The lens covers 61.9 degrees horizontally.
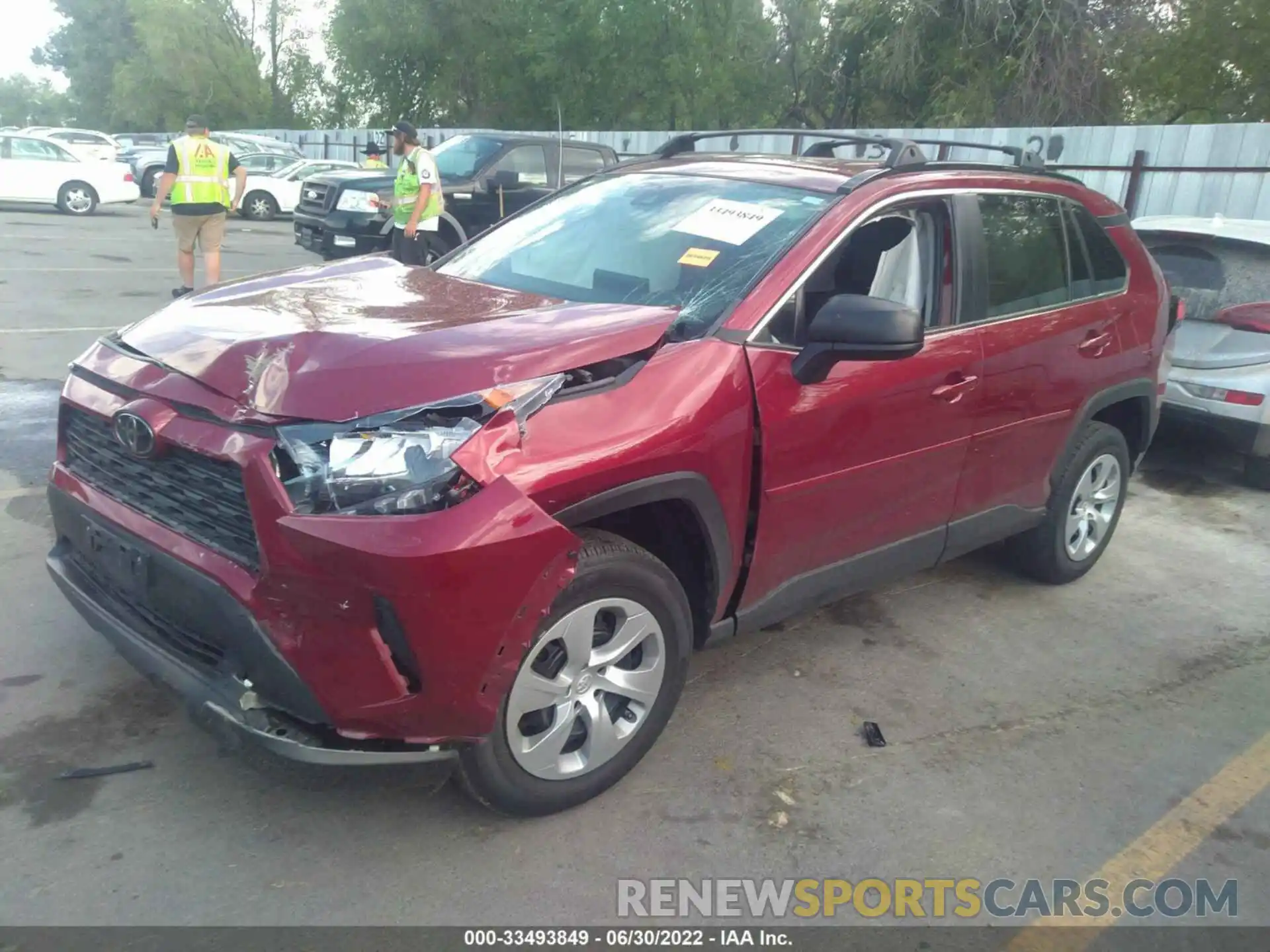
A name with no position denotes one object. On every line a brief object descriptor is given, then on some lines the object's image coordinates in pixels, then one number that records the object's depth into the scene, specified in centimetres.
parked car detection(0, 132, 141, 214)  2062
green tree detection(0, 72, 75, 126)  7969
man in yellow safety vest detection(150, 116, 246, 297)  995
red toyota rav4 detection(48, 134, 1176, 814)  255
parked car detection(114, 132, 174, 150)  4071
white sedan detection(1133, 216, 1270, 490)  640
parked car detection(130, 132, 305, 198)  2631
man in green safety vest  998
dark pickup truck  1251
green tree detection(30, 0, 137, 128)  6719
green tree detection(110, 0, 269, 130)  5338
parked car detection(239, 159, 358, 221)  2372
